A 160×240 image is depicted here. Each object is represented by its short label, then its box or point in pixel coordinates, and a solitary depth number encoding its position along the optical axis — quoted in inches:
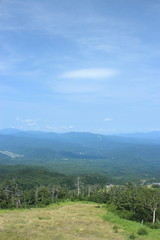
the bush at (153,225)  1821.7
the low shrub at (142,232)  1558.8
